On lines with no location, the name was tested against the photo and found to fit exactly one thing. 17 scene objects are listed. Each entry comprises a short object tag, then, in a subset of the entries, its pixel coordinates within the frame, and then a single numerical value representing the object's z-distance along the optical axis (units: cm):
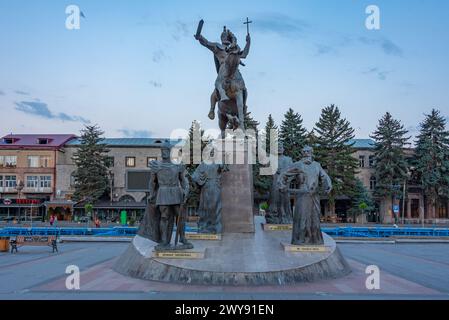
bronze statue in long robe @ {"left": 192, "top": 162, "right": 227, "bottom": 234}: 1303
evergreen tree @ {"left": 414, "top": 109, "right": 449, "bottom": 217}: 5159
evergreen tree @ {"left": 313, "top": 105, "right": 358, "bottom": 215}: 5009
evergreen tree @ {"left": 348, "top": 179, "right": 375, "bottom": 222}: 5116
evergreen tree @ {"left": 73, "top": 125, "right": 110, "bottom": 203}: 5275
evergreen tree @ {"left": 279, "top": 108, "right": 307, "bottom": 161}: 4672
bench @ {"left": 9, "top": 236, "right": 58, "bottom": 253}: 1859
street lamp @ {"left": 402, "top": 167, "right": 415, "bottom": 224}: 5094
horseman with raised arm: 1388
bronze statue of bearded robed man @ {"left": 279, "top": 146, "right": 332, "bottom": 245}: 1116
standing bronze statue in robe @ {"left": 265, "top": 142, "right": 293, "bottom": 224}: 1444
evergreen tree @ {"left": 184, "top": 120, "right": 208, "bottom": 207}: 4362
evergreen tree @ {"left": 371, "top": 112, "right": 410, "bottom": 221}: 5162
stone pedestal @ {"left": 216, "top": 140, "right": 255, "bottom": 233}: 1316
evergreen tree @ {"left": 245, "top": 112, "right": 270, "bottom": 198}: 4509
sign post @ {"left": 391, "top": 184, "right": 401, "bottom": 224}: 5039
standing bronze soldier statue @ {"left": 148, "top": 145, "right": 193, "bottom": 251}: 1035
